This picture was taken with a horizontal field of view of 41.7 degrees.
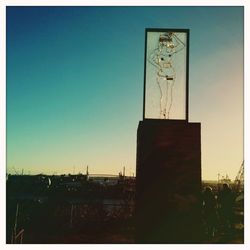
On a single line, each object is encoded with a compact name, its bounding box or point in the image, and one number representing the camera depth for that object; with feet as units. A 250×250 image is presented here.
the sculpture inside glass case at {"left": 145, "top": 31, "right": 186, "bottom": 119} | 16.53
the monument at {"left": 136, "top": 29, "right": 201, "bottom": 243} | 15.25
